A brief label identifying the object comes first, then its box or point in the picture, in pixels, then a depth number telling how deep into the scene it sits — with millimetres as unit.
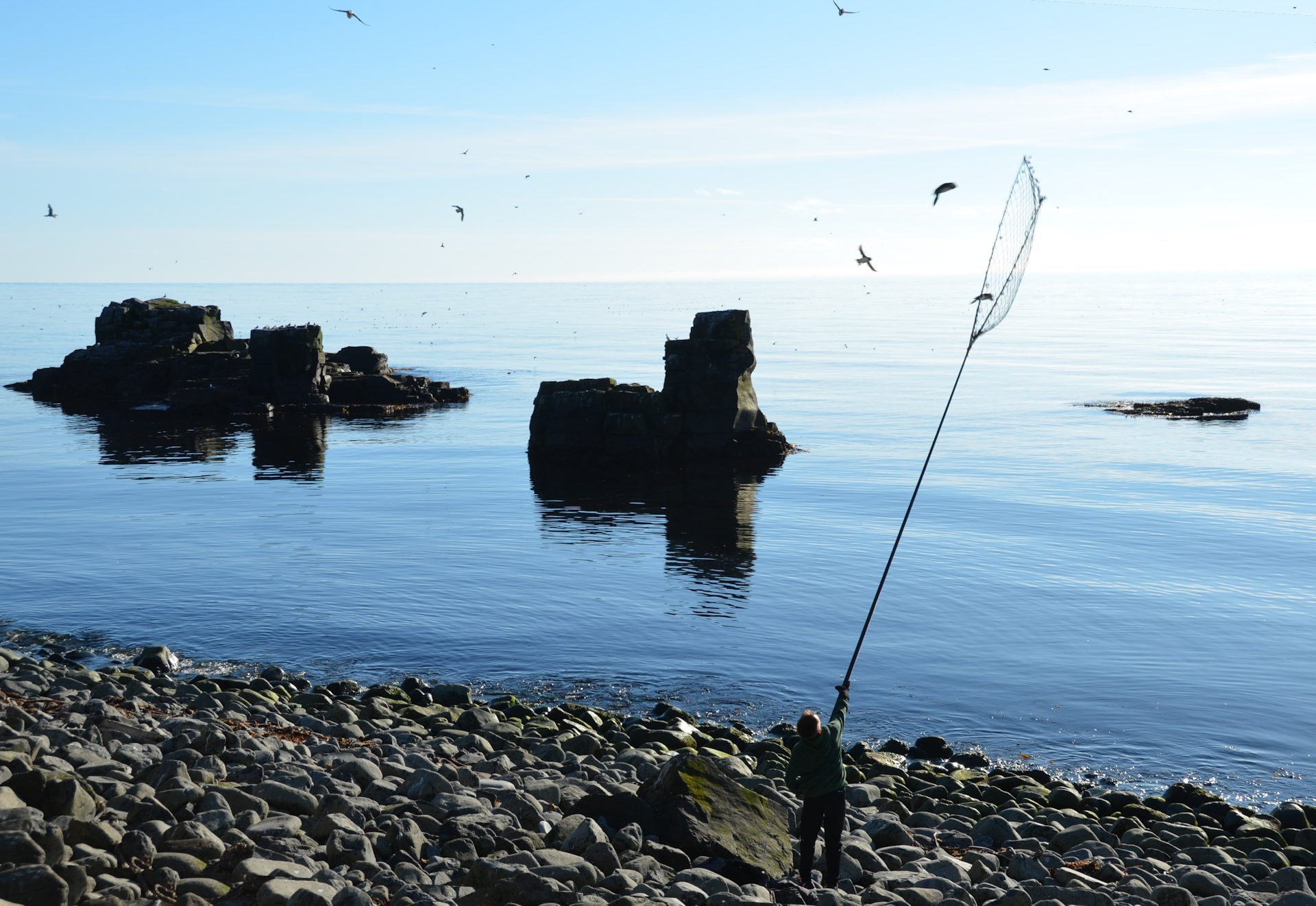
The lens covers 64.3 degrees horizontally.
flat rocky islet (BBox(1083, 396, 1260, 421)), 79500
